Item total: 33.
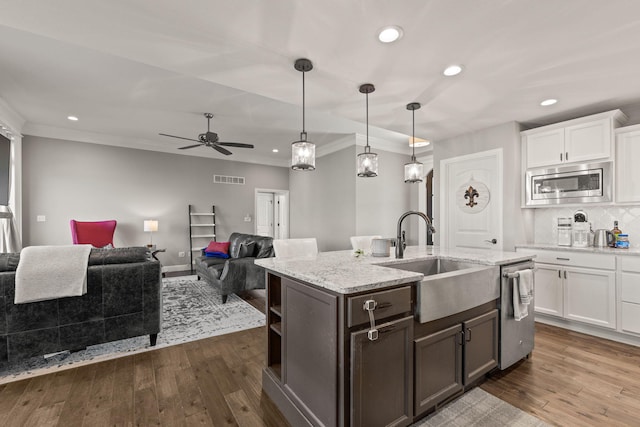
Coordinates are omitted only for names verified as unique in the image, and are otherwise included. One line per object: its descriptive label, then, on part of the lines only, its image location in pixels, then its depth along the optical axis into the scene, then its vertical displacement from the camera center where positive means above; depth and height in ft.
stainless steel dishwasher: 6.93 -2.89
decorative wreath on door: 12.51 +0.80
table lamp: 19.06 -0.67
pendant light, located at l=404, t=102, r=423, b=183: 9.95 +1.60
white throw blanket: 6.79 -1.41
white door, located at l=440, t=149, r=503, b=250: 12.08 +0.61
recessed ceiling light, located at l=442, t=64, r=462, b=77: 7.54 +3.94
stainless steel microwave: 9.89 +1.09
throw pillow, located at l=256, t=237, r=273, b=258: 14.22 -1.68
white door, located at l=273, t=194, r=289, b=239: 26.53 -0.10
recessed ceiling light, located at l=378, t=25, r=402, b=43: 6.03 +3.97
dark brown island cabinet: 4.40 -2.56
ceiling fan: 14.30 +3.83
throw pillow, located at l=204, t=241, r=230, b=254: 16.15 -1.88
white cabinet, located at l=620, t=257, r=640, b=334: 8.64 -2.51
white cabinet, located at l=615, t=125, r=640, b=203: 9.46 +1.66
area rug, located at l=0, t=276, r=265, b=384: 7.58 -4.01
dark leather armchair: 12.57 -2.50
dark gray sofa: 6.84 -2.51
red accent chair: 16.88 -0.99
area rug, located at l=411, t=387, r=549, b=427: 5.48 -4.07
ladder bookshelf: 21.58 -1.06
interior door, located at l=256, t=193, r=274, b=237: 26.37 +0.10
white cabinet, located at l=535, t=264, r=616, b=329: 9.12 -2.76
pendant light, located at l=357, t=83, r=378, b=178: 9.29 +1.67
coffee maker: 10.50 -0.77
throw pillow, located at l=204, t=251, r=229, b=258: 15.80 -2.23
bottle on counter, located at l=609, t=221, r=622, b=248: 9.97 -0.67
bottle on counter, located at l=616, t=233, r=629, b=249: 9.75 -0.97
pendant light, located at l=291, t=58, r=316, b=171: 7.79 +1.68
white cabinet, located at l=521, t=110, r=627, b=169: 9.77 +2.73
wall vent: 23.00 +2.99
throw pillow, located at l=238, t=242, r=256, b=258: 14.12 -1.74
